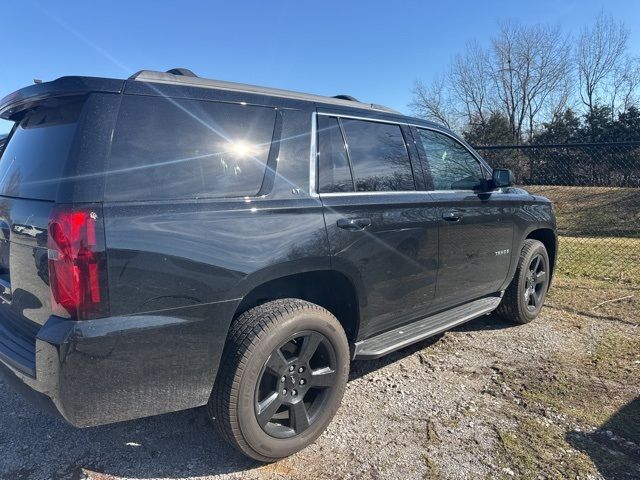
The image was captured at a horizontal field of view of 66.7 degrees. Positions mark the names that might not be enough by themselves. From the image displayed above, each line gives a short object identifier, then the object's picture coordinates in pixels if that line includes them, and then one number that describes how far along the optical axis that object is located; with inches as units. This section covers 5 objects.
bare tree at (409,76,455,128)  1663.4
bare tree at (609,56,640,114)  1235.9
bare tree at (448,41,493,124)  1628.9
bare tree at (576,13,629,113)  1432.1
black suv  83.2
